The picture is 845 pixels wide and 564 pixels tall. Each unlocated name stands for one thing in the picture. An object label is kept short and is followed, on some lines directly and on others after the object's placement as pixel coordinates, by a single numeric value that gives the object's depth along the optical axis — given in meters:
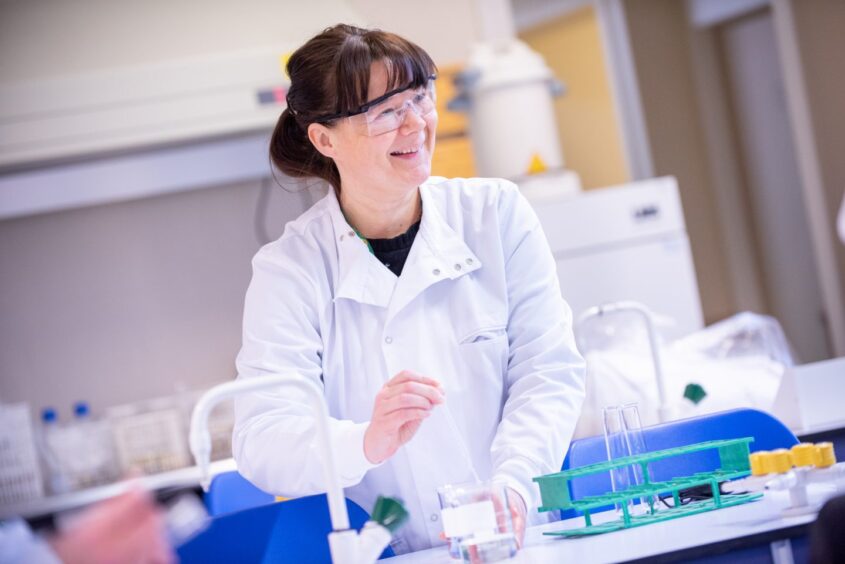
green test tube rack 2.40
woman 2.65
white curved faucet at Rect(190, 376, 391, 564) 2.26
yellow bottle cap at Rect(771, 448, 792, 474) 2.34
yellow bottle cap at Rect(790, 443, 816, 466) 2.35
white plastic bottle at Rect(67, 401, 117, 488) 4.17
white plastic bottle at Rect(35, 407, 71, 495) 4.17
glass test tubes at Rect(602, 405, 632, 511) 2.56
